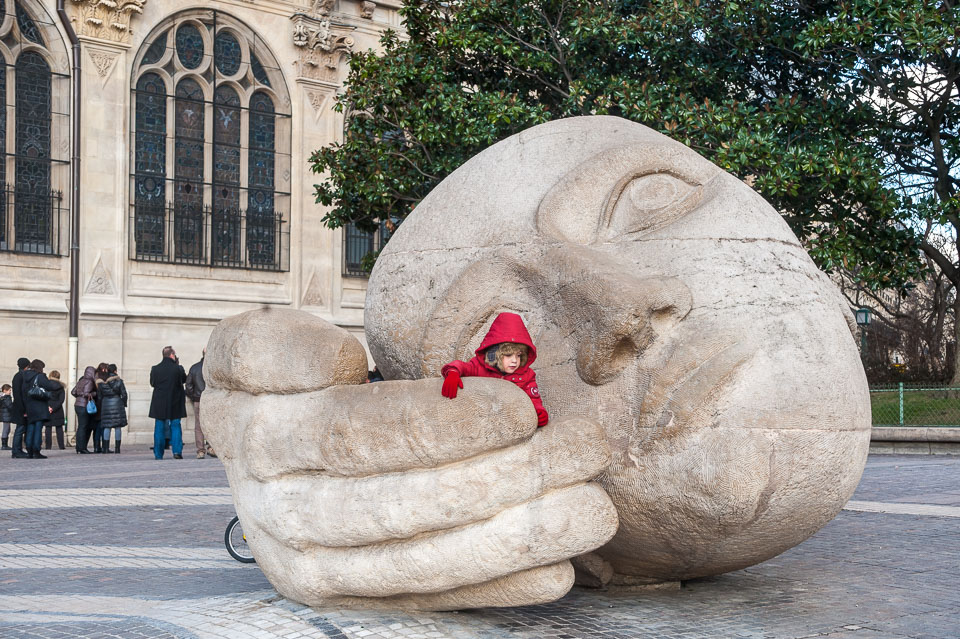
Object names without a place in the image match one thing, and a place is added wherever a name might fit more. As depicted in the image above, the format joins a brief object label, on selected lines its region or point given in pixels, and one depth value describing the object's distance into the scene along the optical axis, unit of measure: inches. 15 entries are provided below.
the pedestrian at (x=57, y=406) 715.6
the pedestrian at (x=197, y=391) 679.1
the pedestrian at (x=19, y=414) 700.0
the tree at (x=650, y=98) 600.7
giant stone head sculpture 201.5
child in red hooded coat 199.9
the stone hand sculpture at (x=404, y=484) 188.5
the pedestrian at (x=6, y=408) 797.2
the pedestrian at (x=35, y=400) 685.9
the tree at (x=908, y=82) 584.7
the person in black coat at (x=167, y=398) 681.6
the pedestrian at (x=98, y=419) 722.8
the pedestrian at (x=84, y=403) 724.7
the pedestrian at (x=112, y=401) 703.1
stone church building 872.3
